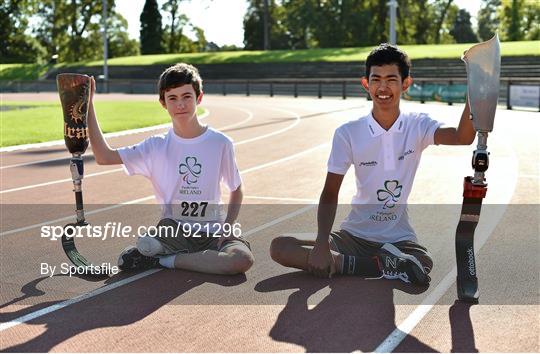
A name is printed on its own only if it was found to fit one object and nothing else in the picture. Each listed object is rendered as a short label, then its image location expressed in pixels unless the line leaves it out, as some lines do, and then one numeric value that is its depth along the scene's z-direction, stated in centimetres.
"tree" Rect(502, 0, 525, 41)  8625
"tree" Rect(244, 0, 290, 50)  9512
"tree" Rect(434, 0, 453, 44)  9000
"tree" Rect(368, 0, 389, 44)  8312
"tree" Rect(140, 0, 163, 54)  8706
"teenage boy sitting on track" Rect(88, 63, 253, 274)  575
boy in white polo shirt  539
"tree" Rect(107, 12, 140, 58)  10112
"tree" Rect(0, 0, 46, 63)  8475
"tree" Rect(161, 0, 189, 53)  9406
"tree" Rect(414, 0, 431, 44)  8838
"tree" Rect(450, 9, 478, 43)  11144
